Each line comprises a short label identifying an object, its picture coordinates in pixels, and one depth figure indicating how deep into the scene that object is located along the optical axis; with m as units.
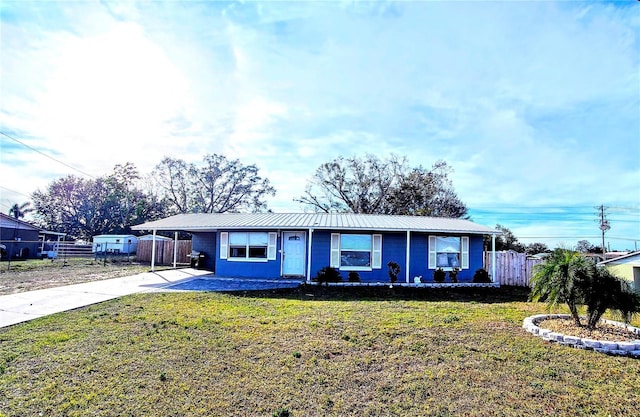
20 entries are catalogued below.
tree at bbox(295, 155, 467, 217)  31.03
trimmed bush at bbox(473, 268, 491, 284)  14.42
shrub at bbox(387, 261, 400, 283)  13.81
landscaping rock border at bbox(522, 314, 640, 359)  5.46
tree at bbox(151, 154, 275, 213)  36.38
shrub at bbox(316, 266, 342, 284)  13.29
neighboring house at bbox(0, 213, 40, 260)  25.63
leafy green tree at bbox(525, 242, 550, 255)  36.04
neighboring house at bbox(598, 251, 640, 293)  14.58
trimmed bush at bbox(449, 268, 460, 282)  14.45
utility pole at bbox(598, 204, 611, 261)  34.88
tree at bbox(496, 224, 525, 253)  30.19
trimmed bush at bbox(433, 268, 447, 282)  14.31
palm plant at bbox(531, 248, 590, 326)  6.34
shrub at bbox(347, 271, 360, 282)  13.87
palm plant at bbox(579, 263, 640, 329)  6.13
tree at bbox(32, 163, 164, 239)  36.16
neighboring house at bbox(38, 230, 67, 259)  27.25
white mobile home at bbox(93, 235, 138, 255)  30.73
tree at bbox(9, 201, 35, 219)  41.80
